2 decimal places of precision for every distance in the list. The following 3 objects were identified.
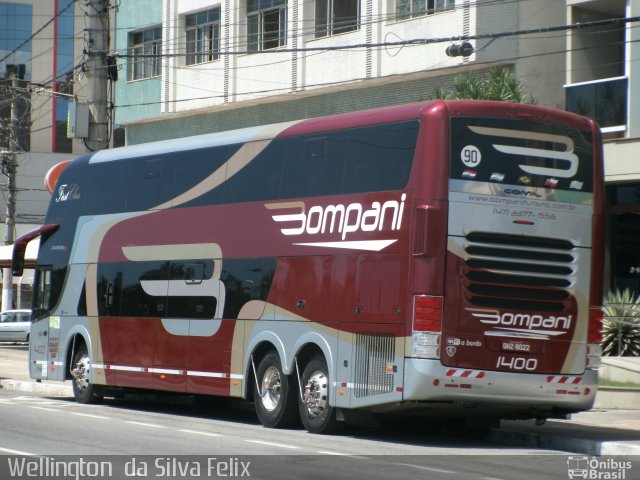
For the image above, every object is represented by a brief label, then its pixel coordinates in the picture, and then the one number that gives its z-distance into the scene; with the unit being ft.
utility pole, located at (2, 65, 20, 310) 178.50
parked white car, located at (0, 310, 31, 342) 165.48
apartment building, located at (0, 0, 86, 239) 254.06
